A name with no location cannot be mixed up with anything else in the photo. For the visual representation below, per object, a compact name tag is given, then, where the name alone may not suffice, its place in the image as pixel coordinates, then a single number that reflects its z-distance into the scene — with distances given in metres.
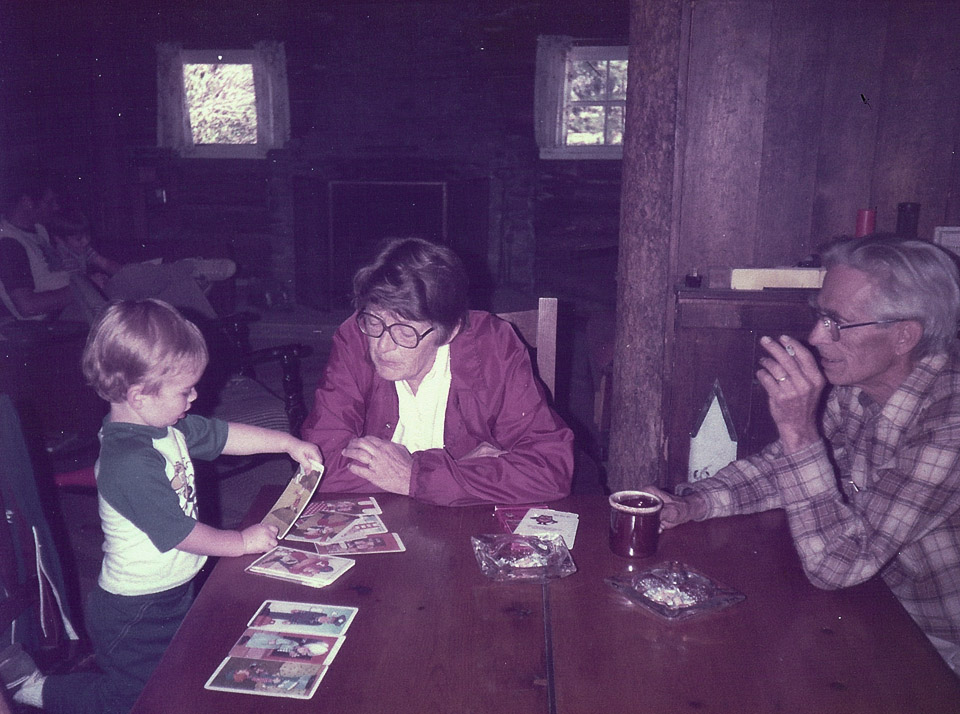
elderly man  1.67
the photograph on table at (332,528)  1.77
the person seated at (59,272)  3.94
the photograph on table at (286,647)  1.34
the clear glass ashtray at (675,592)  1.47
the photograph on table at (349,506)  1.90
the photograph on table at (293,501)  1.79
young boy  1.81
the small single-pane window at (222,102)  8.01
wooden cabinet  3.11
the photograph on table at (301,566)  1.59
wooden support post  3.23
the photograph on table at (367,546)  1.70
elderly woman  2.00
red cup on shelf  3.15
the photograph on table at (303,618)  1.42
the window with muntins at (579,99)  7.70
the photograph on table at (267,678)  1.26
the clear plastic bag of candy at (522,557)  1.61
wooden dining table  1.25
